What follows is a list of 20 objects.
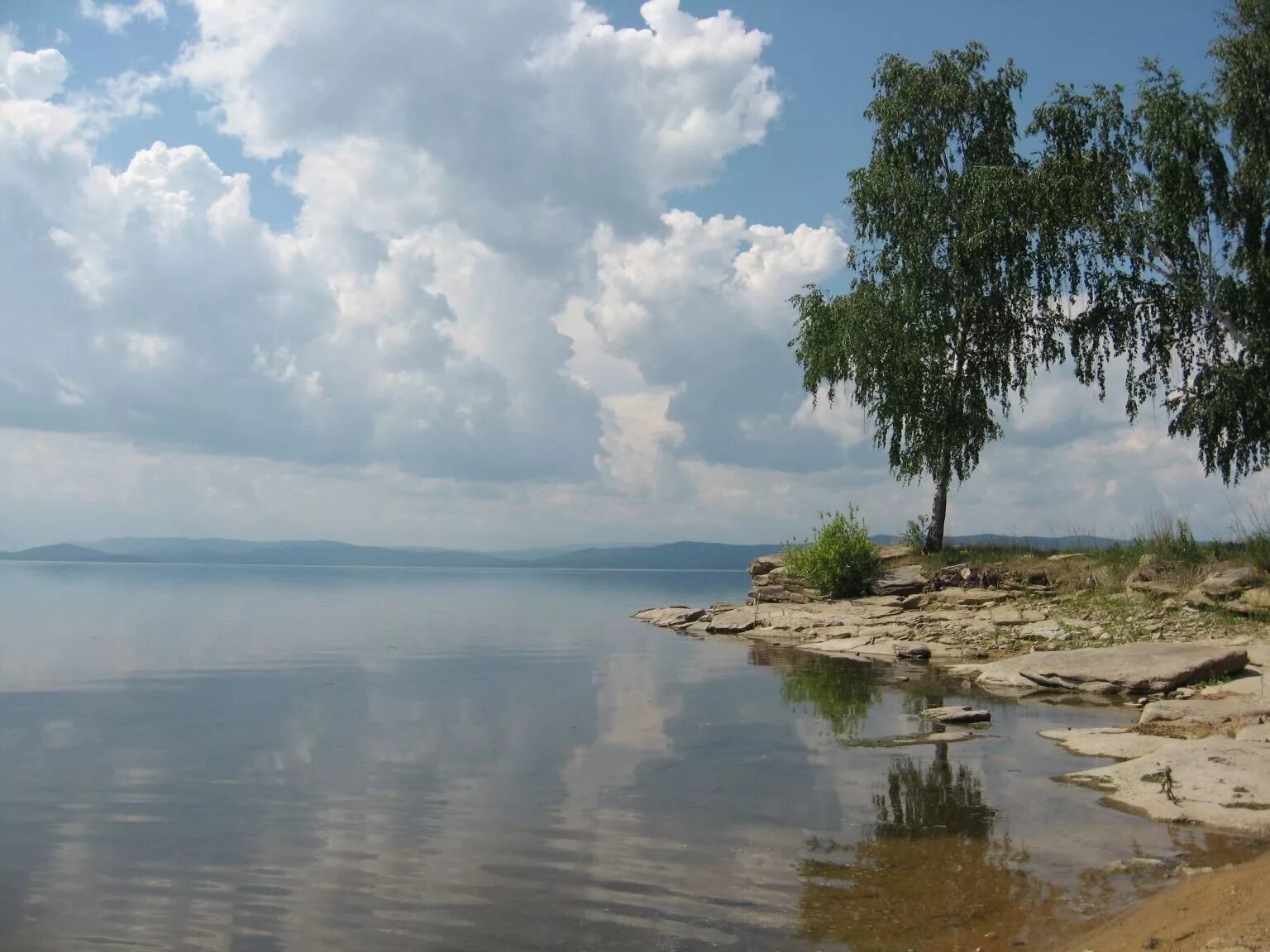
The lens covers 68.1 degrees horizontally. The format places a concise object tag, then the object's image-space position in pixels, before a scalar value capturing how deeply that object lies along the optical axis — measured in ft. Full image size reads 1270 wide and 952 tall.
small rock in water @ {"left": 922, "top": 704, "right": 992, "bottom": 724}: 45.88
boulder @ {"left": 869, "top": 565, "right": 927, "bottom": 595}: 100.68
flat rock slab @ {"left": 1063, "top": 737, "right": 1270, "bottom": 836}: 28.40
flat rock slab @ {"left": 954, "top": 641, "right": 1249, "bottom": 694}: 50.75
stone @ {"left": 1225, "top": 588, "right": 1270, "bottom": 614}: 64.80
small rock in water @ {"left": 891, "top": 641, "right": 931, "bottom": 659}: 71.36
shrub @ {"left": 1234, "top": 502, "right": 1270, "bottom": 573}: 73.56
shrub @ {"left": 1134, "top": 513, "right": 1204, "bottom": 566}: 81.61
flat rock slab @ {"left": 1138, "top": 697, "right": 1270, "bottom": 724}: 41.83
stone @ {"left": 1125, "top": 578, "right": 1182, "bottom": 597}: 73.72
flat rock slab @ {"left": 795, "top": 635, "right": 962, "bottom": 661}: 73.05
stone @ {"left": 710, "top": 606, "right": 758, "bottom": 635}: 100.73
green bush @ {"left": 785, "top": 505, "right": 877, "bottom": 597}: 105.91
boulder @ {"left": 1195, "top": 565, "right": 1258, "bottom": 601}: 68.08
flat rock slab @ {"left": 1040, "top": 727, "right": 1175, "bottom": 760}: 37.81
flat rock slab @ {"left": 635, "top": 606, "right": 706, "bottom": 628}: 117.39
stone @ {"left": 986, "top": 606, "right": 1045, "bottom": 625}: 76.74
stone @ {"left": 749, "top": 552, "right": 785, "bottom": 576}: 128.78
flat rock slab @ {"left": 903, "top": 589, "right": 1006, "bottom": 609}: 87.81
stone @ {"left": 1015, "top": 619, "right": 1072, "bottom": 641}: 69.82
